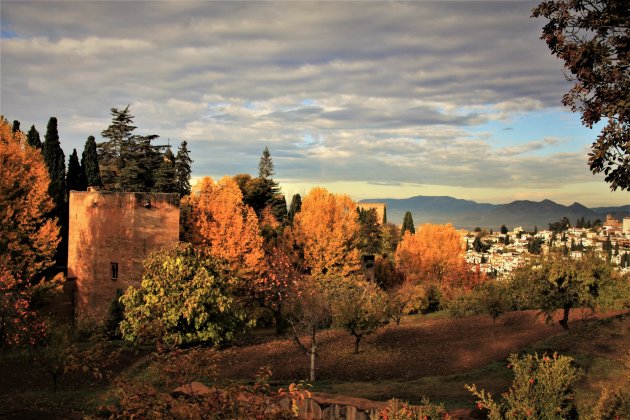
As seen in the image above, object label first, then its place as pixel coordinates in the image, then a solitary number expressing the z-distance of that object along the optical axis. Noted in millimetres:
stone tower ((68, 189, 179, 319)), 34375
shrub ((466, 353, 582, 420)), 9570
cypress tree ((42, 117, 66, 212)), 43719
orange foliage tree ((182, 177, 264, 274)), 36656
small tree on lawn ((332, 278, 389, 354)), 25266
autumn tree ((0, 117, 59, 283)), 28797
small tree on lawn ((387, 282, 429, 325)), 38312
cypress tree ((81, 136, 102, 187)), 47625
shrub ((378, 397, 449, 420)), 8633
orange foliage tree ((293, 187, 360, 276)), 45000
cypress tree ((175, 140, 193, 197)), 61062
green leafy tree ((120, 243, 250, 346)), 24500
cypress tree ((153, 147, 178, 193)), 50844
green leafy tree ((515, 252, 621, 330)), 26562
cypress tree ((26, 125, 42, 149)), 44781
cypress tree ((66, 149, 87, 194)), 45156
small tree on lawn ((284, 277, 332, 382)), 21969
